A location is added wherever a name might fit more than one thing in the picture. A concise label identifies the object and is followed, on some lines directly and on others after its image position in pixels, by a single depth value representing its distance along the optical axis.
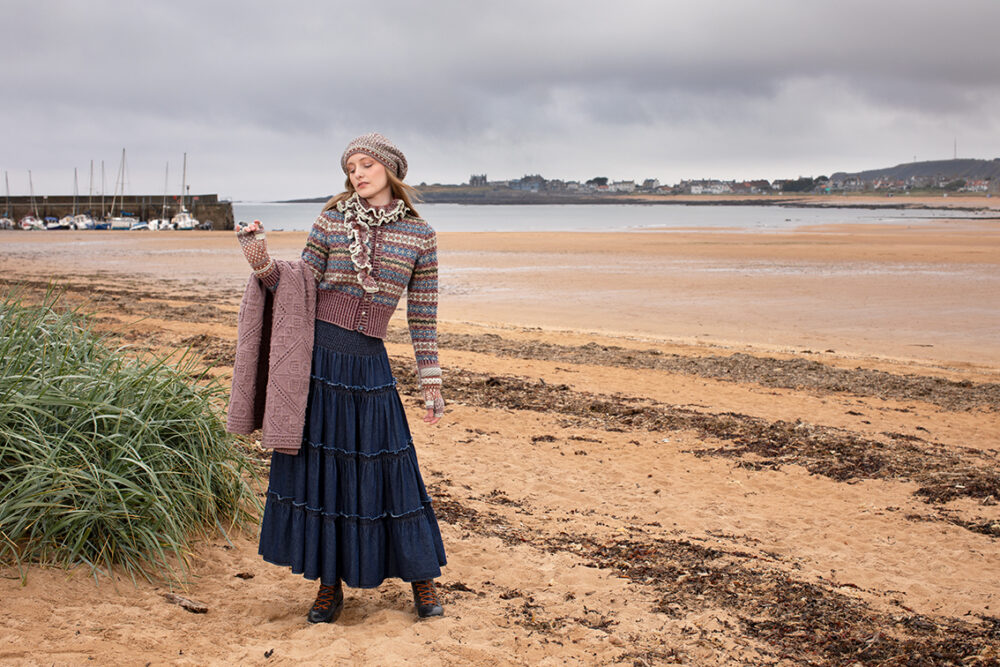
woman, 3.64
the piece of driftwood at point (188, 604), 3.84
